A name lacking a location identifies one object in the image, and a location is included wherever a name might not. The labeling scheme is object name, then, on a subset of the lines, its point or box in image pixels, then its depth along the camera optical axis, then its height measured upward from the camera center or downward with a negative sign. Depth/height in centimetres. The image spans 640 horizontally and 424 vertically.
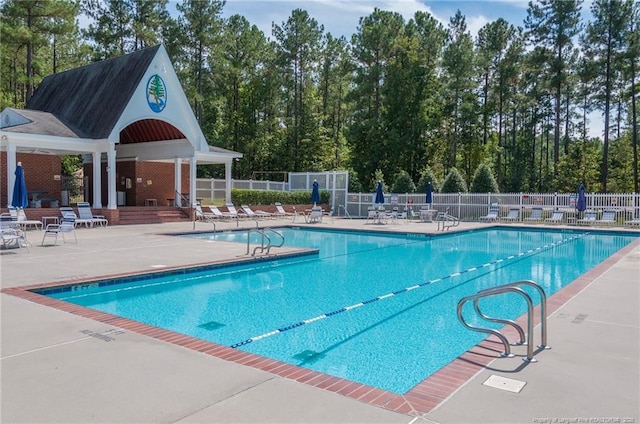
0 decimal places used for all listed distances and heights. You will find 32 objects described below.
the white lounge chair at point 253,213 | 2384 -87
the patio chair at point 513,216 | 2408 -90
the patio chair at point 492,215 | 2417 -86
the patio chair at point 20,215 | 1646 -76
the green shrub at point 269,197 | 2775 -6
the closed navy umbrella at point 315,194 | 2647 +12
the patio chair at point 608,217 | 2178 -81
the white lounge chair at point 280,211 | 2622 -85
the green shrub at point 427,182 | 2862 +85
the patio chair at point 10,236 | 1173 -105
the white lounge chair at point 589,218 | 2211 -89
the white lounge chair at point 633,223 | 2058 -102
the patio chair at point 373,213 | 2277 -78
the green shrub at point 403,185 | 2909 +73
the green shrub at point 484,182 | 2785 +92
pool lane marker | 617 -175
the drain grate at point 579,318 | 552 -141
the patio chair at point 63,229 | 1284 -96
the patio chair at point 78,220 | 1559 -98
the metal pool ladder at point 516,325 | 429 -118
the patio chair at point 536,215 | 2355 -82
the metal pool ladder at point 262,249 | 1144 -134
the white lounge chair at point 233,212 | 2334 -80
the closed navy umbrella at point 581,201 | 2172 -10
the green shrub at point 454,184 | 2792 +79
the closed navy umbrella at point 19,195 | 1504 -5
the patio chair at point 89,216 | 1866 -89
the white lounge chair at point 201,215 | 2273 -94
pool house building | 2016 +266
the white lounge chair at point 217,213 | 2300 -88
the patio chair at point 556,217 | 2298 -89
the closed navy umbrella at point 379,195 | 2493 +9
